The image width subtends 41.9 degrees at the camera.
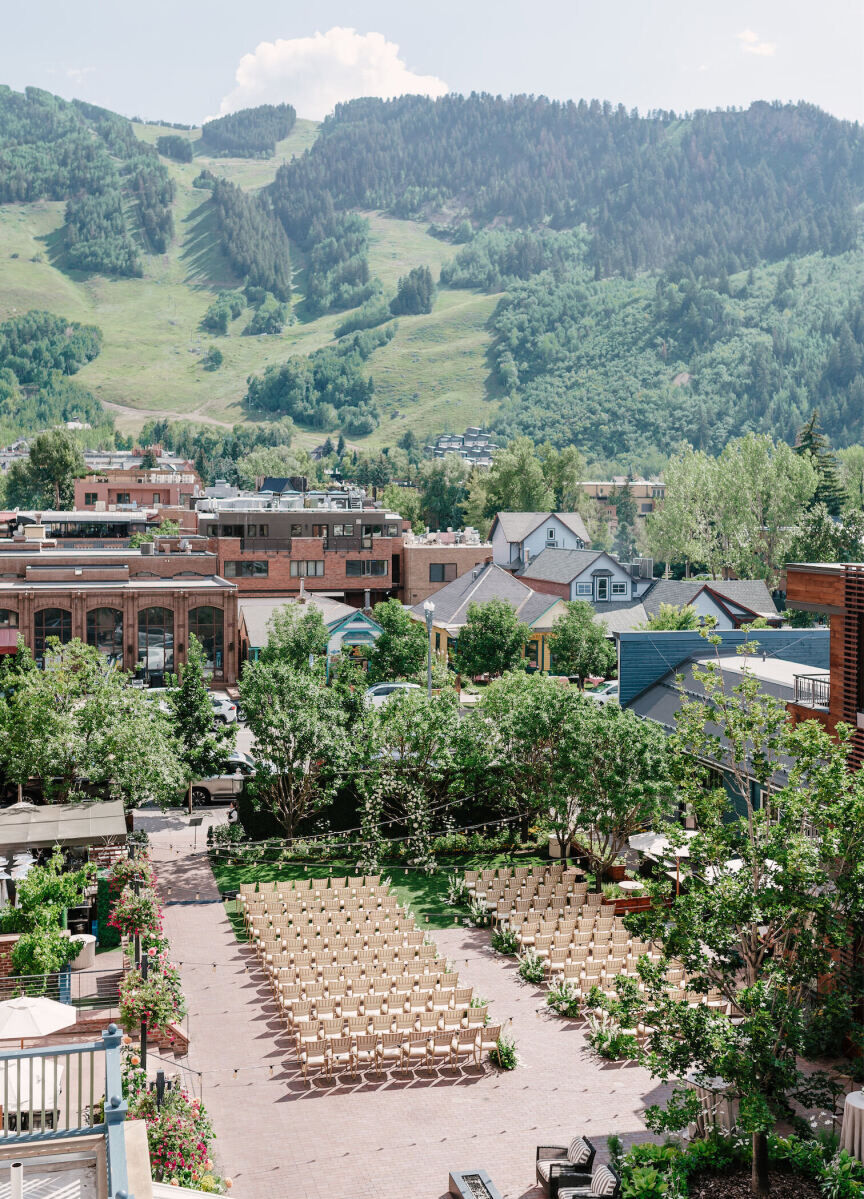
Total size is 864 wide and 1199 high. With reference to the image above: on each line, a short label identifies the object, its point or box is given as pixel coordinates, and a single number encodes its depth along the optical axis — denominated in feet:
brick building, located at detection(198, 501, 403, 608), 265.75
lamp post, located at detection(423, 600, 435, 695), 131.44
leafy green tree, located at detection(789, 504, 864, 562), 267.80
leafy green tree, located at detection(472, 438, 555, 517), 406.82
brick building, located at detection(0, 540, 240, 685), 194.08
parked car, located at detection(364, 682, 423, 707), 177.37
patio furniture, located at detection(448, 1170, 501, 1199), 51.98
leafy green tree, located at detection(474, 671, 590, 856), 109.81
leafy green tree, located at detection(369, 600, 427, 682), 201.05
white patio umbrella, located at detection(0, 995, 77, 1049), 58.54
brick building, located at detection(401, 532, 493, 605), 280.31
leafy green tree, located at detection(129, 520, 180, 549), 267.80
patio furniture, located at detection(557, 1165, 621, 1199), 51.19
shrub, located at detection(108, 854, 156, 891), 77.00
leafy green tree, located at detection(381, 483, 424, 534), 431.43
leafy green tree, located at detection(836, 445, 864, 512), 381.81
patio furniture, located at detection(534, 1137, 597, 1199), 53.06
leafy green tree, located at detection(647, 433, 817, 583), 314.35
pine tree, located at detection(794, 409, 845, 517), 359.25
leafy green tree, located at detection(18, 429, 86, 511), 437.58
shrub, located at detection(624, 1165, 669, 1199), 49.44
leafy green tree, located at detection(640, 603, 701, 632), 205.05
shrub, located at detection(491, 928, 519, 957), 88.89
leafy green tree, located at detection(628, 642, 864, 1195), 50.83
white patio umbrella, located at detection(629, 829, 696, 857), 97.26
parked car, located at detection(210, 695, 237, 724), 179.42
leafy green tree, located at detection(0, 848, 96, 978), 71.72
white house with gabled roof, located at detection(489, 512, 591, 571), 310.24
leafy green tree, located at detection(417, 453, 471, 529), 453.17
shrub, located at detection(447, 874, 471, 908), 102.04
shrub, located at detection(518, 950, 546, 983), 82.89
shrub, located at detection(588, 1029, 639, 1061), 50.72
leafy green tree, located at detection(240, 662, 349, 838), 118.01
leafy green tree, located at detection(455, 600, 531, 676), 209.97
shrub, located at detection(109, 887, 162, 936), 69.92
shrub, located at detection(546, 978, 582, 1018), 77.15
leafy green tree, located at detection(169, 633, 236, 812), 126.82
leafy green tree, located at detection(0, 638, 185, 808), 107.45
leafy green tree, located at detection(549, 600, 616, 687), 213.25
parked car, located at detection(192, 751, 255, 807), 141.18
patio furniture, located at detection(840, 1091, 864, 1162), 52.95
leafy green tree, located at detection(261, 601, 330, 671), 183.62
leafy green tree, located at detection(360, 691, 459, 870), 115.85
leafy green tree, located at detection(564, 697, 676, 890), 102.63
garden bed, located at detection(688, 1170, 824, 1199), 51.90
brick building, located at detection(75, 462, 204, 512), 420.36
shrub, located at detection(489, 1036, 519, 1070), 69.00
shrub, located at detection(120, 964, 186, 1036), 58.59
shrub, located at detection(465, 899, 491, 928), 96.07
